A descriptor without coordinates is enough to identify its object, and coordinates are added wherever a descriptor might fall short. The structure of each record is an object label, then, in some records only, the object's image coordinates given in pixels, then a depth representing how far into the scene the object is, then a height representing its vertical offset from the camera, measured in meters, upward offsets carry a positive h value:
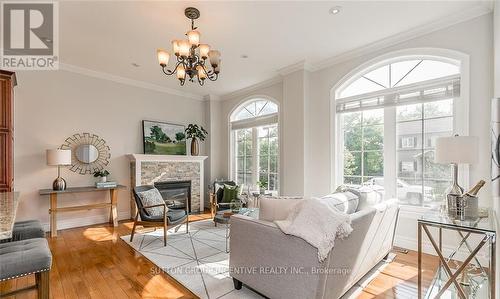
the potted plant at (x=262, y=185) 5.50 -0.84
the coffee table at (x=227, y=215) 3.52 -1.01
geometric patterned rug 2.38 -1.41
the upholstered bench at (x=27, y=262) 1.64 -0.80
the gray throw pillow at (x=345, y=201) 2.21 -0.50
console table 4.02 -1.01
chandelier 2.61 +1.05
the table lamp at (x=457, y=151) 2.21 -0.02
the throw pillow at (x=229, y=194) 5.04 -0.94
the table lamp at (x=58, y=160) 3.97 -0.18
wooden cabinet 3.23 +0.24
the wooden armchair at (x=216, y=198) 5.21 -1.09
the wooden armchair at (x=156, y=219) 3.61 -1.06
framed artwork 5.47 +0.26
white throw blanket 1.73 -0.57
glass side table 1.86 -1.03
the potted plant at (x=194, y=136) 5.98 +0.34
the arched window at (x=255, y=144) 5.47 +0.11
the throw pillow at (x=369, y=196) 2.53 -0.52
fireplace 5.43 -0.96
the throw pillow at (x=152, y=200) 3.77 -0.82
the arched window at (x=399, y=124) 3.18 +0.37
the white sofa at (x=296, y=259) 1.78 -0.92
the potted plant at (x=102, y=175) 4.66 -0.50
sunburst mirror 4.56 -0.05
